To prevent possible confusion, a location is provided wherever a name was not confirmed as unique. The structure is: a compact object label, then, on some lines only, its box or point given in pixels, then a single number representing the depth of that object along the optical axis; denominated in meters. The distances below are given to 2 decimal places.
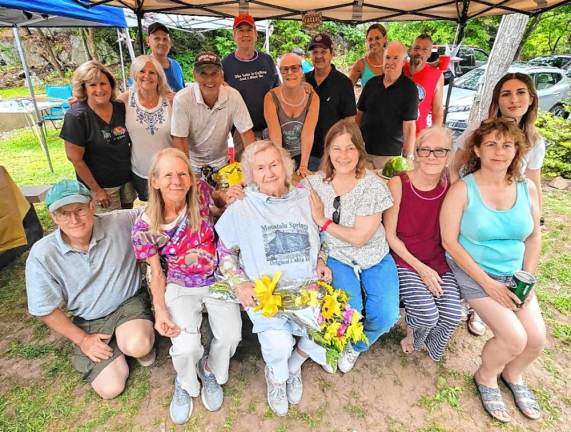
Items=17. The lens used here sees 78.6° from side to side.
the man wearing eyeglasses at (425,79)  4.02
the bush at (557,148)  6.23
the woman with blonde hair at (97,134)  2.80
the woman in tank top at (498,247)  2.18
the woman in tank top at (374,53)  4.04
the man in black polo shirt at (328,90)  3.45
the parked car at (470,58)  12.51
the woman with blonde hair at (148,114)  2.96
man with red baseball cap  3.47
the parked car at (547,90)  8.45
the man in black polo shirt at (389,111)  3.61
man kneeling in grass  2.11
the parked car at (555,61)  10.36
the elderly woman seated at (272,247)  2.20
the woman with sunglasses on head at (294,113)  3.13
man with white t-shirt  2.93
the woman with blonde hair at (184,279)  2.16
